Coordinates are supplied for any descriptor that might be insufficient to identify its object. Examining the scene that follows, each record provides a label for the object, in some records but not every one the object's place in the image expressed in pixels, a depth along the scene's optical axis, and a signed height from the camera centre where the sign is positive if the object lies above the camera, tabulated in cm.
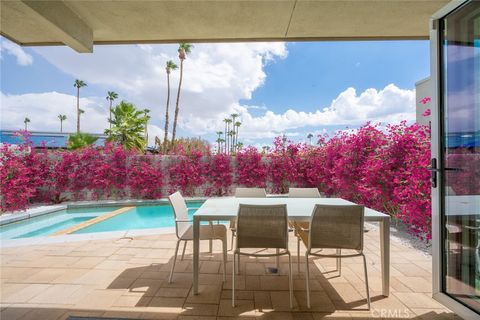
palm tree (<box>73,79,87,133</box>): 3069 +939
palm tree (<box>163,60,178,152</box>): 1883 +699
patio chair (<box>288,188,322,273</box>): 379 -41
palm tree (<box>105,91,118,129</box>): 3231 +842
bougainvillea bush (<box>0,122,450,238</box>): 483 -16
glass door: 208 +11
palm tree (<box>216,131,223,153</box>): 4181 +469
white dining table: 243 -54
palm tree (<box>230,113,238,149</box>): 3988 +727
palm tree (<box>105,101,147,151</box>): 1486 +222
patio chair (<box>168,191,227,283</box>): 277 -73
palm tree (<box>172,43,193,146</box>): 1770 +730
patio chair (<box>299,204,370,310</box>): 227 -56
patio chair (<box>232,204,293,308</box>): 229 -56
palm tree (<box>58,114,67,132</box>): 4321 +780
